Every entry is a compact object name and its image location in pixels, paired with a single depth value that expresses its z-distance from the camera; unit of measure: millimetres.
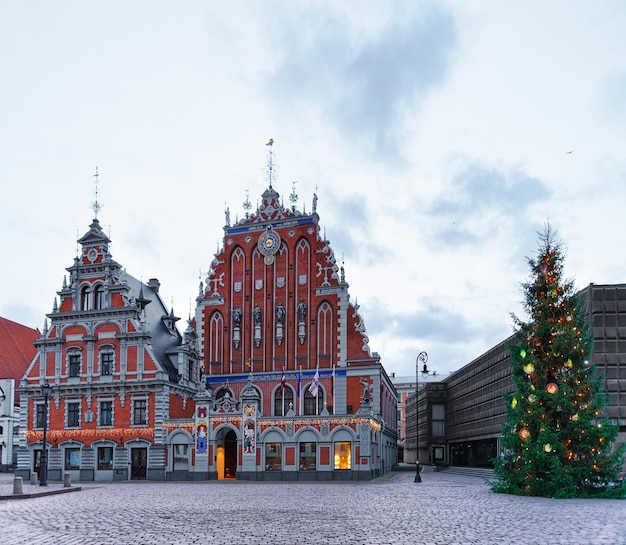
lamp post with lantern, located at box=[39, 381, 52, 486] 37781
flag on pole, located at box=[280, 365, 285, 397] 50625
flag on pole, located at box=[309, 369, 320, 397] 49156
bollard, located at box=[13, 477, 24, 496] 30138
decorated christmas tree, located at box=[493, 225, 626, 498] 28812
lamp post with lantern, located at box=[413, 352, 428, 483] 44062
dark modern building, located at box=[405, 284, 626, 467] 43594
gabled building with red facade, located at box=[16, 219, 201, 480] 48906
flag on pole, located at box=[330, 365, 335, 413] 51578
